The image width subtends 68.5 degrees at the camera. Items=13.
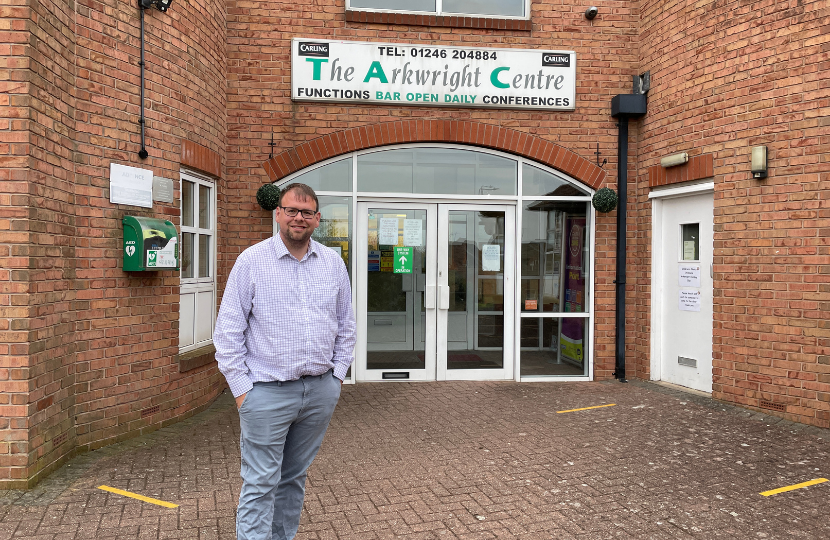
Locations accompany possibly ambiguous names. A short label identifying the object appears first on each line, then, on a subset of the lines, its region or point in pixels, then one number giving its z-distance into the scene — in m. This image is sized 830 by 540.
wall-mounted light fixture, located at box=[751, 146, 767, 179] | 6.05
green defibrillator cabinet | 5.08
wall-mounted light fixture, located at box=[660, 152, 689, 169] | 6.92
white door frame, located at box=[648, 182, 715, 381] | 7.61
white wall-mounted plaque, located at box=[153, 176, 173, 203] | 5.51
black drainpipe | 7.77
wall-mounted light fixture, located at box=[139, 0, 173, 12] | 5.32
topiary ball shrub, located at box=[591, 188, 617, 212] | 7.57
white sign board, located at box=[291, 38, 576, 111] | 7.38
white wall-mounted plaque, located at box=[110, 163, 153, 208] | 5.05
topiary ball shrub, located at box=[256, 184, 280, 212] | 7.18
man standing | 2.86
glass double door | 7.67
